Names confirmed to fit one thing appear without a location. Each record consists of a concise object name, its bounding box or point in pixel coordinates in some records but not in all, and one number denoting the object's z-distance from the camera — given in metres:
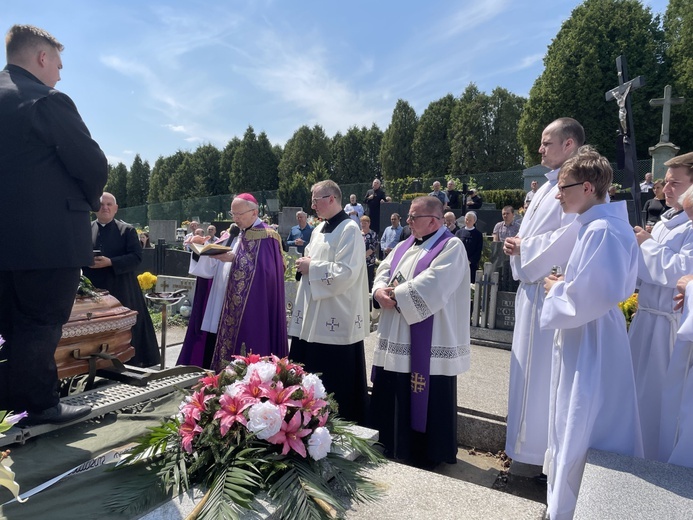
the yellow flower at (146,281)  8.79
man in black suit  2.39
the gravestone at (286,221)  21.28
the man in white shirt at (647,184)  14.83
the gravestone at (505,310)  7.11
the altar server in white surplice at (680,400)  2.48
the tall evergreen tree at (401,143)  48.84
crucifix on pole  5.95
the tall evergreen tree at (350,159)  54.53
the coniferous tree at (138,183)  76.06
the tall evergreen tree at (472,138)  44.00
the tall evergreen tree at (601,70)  27.70
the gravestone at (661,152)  16.14
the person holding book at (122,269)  4.92
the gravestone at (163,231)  20.28
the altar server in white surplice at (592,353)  2.51
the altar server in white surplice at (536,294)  3.33
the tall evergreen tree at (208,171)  61.34
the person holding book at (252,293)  4.68
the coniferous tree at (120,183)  78.00
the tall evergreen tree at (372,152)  54.31
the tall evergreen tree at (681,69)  26.14
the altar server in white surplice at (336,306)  4.12
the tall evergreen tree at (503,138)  43.66
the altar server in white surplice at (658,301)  3.05
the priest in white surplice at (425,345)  3.60
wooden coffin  3.13
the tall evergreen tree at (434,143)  47.34
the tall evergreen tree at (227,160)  60.62
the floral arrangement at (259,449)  1.84
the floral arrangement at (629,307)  5.32
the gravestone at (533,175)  20.27
